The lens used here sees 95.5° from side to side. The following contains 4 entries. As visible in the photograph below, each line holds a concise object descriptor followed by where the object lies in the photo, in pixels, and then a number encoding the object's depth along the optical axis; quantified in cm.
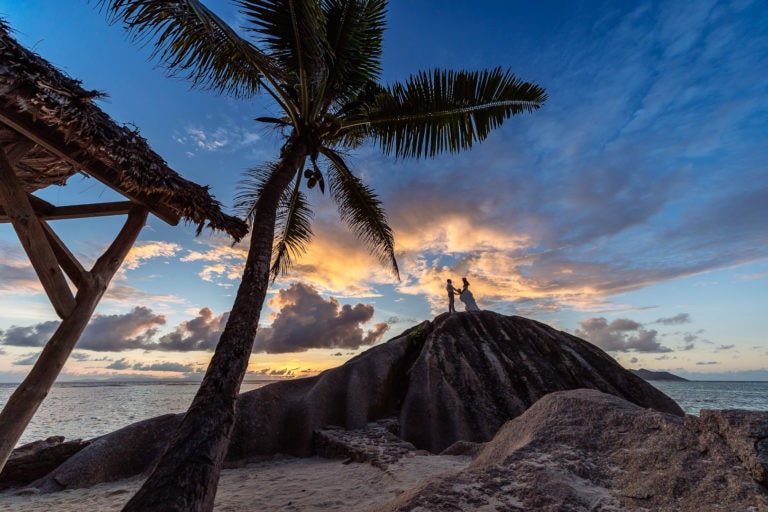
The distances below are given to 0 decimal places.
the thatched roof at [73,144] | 354
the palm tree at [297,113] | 321
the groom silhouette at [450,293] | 1558
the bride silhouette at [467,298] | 1608
